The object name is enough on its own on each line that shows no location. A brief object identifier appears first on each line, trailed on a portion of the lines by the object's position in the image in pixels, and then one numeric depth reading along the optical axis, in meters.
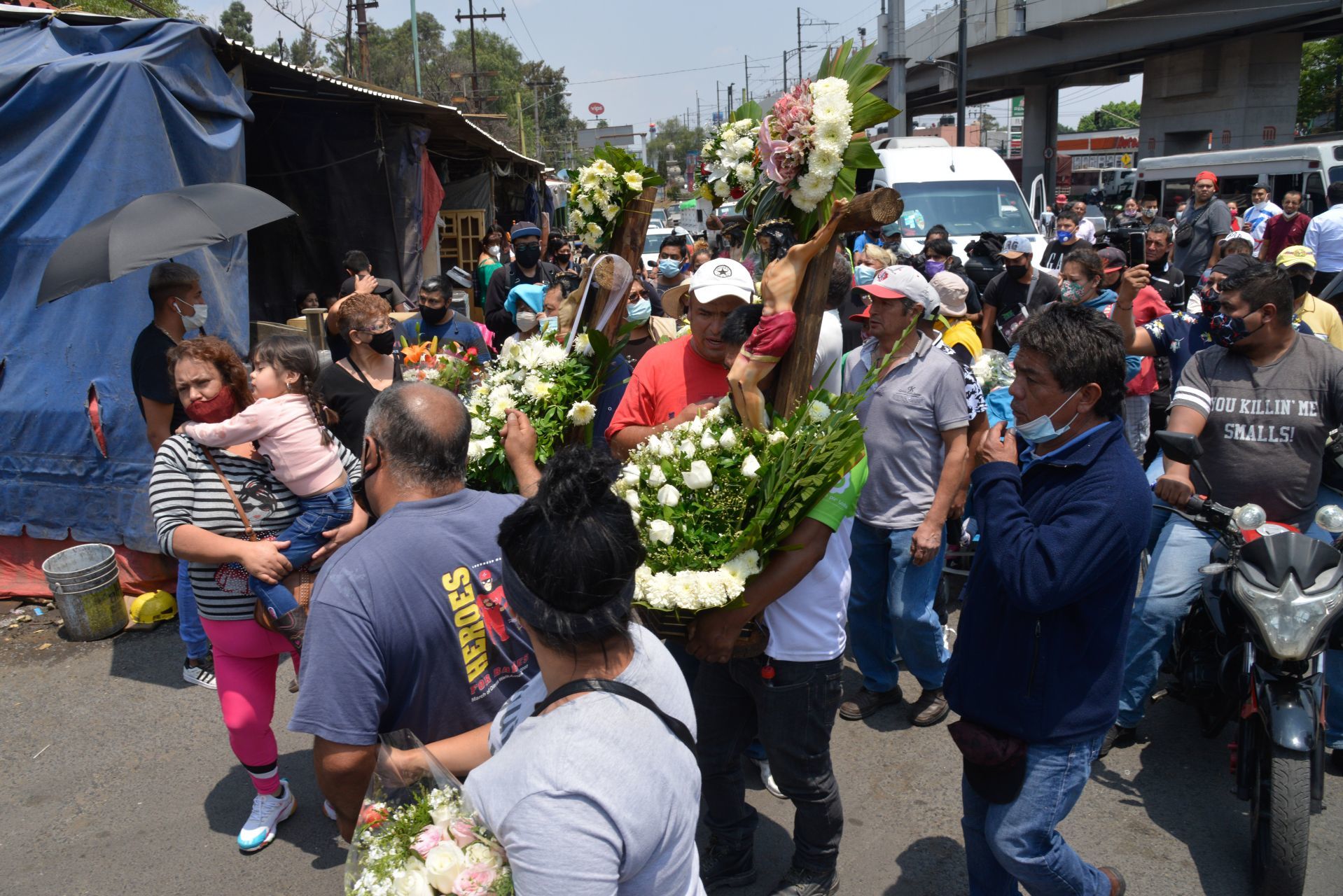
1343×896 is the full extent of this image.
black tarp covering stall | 11.22
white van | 13.62
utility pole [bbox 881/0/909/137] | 22.62
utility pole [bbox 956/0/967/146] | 25.28
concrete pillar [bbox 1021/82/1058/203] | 43.75
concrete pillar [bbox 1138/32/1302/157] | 33.25
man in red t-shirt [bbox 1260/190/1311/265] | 12.27
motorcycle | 3.21
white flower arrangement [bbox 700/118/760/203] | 3.46
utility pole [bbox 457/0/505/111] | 44.53
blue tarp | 6.02
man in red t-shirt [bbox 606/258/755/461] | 3.57
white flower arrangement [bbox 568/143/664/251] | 4.18
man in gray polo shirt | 4.35
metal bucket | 5.66
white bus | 16.41
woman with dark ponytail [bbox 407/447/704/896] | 1.45
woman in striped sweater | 3.49
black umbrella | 4.67
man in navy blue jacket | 2.48
